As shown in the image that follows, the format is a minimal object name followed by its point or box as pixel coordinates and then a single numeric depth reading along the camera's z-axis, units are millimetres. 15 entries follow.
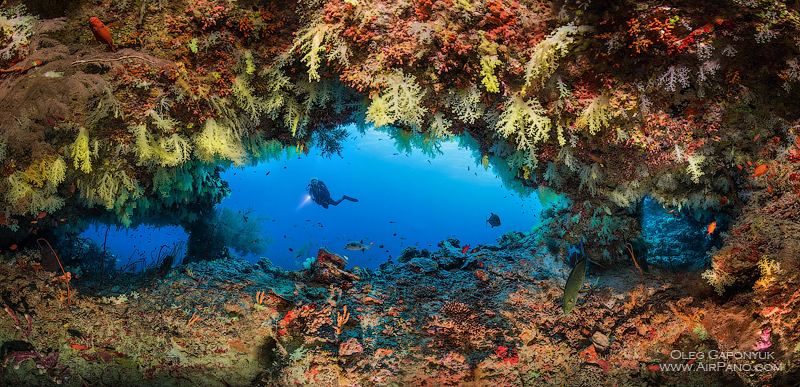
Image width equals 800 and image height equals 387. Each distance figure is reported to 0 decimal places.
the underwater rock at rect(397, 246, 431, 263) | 7557
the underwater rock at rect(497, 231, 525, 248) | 7205
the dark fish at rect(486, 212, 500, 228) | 8248
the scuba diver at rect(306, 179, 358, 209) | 12531
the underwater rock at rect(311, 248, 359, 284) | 5331
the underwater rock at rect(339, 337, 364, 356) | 3516
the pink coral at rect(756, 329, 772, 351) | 2881
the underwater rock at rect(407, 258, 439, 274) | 6020
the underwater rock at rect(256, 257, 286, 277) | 6222
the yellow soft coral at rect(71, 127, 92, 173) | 3732
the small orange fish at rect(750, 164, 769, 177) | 3080
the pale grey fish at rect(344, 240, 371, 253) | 7228
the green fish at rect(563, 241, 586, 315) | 3018
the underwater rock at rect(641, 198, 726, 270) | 4203
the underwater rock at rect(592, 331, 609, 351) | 3498
